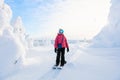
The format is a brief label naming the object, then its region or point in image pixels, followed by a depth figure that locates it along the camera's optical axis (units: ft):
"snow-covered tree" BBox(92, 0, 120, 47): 78.02
